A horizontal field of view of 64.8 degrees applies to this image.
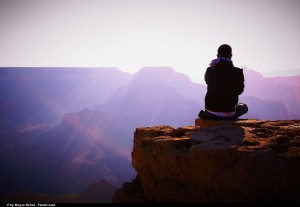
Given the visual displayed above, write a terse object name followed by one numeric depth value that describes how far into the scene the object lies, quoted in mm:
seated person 4948
